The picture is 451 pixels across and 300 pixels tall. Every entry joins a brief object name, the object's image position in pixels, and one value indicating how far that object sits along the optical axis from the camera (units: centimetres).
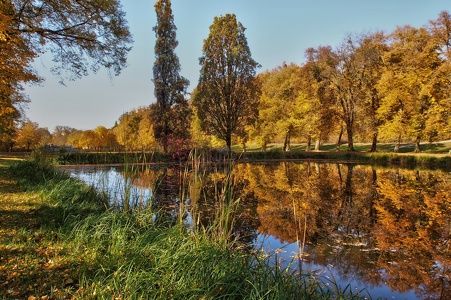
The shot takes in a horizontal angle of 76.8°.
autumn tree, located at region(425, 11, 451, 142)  2019
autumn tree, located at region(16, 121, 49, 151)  3406
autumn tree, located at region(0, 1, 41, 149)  692
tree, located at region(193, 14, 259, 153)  2306
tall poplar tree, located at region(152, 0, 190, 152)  2600
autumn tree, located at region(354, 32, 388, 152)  2431
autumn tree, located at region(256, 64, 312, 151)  2702
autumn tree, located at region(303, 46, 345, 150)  2572
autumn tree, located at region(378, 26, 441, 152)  2200
